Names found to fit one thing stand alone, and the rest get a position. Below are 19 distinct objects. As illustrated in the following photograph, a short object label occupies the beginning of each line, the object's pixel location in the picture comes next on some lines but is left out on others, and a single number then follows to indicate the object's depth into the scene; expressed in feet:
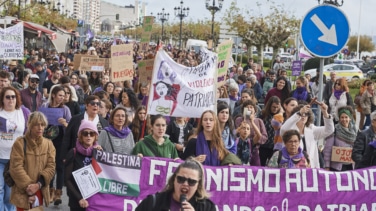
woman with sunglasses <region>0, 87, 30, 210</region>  24.90
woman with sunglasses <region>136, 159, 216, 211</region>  14.20
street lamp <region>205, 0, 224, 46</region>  139.12
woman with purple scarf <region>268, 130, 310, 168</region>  22.47
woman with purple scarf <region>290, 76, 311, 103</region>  46.83
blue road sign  22.21
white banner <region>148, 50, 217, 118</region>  25.40
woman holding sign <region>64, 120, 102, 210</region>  20.80
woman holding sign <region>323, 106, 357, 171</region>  28.99
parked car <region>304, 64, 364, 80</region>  138.21
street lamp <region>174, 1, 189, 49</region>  195.57
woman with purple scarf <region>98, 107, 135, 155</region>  24.11
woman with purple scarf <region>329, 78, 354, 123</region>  48.80
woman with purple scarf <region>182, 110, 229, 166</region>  22.52
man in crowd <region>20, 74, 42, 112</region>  34.74
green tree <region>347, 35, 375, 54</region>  398.01
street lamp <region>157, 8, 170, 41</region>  245.26
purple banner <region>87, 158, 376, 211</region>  21.27
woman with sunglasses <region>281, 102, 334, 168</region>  26.40
